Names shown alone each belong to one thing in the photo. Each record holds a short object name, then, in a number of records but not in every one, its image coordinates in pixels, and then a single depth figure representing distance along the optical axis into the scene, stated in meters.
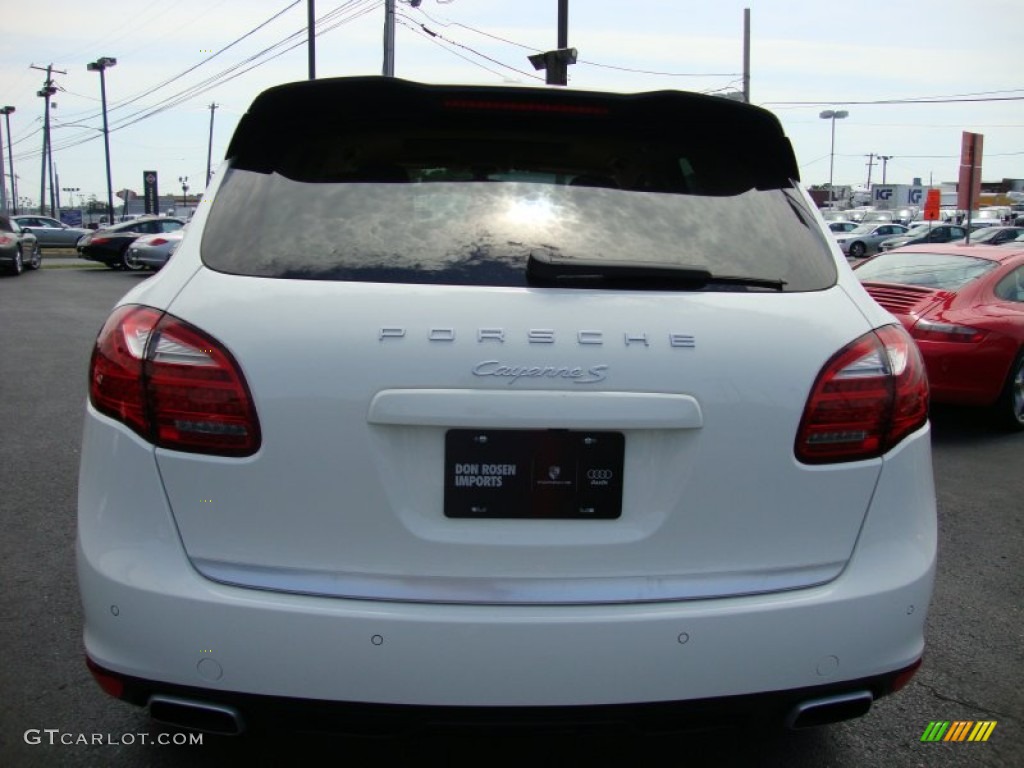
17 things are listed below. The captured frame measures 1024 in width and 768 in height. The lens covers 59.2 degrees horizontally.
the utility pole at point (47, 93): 67.25
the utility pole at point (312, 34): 26.66
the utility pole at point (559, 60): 17.78
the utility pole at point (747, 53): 35.50
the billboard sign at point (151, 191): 48.16
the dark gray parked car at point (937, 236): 41.09
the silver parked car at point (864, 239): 44.94
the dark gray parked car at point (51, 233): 40.75
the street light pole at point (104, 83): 53.56
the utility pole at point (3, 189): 65.31
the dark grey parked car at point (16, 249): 23.06
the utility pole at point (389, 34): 23.78
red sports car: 7.11
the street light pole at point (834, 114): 55.04
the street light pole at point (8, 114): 77.25
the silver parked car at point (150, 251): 25.11
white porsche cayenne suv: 1.87
